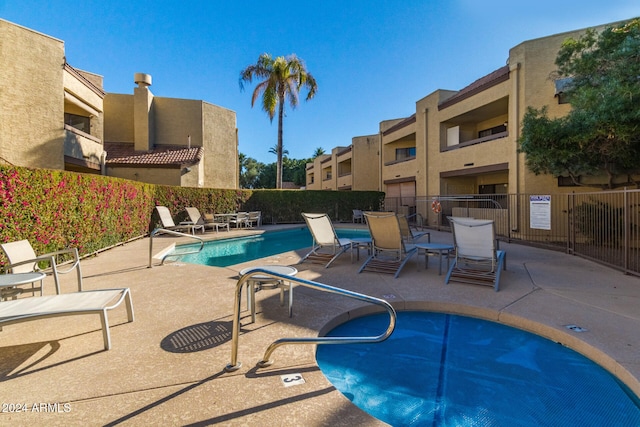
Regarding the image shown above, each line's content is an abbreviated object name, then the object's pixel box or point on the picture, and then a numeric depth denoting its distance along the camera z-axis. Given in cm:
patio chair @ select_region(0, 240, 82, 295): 383
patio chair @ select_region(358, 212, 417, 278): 600
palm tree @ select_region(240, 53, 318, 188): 2055
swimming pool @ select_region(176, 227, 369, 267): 916
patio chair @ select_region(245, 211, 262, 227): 1634
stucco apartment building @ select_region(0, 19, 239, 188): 1152
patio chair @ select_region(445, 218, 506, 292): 516
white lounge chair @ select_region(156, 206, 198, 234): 1231
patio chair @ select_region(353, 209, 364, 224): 1919
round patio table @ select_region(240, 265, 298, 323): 349
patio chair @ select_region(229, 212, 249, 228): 1546
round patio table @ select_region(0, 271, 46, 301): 327
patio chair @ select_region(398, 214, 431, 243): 788
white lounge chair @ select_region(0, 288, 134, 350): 240
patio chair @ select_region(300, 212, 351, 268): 707
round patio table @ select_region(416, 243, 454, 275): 608
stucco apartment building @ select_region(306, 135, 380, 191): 2778
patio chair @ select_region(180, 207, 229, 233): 1377
